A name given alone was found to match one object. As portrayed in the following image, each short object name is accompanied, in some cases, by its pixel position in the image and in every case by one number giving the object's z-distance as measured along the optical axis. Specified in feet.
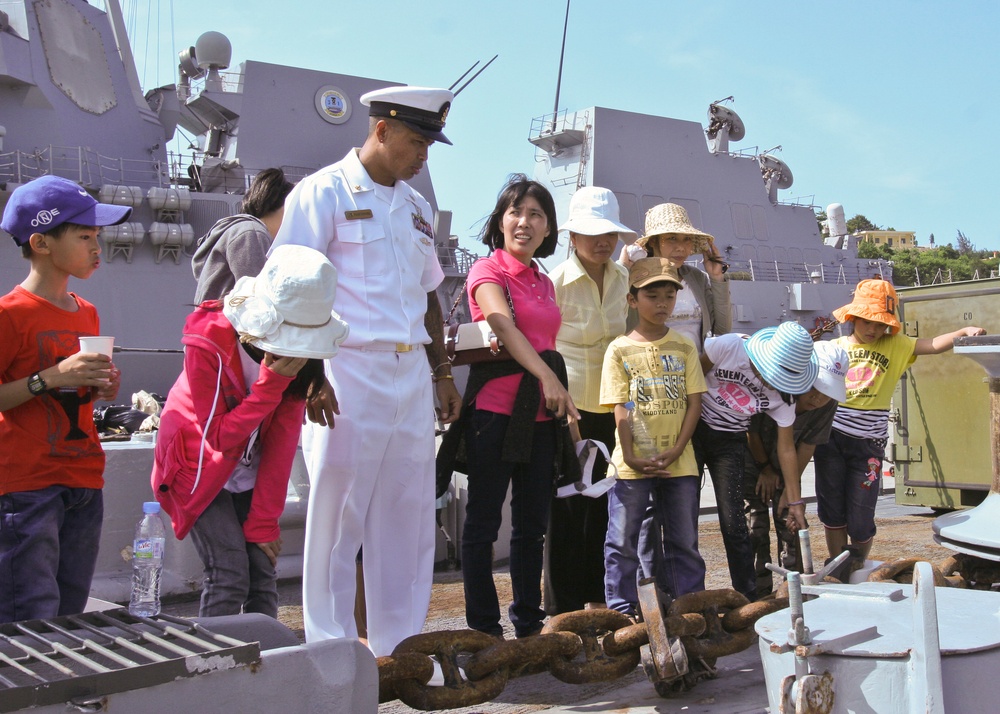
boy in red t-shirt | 7.88
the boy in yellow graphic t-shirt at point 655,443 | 11.02
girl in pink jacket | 7.75
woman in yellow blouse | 11.95
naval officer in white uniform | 8.66
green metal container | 22.43
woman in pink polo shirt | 10.32
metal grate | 5.06
